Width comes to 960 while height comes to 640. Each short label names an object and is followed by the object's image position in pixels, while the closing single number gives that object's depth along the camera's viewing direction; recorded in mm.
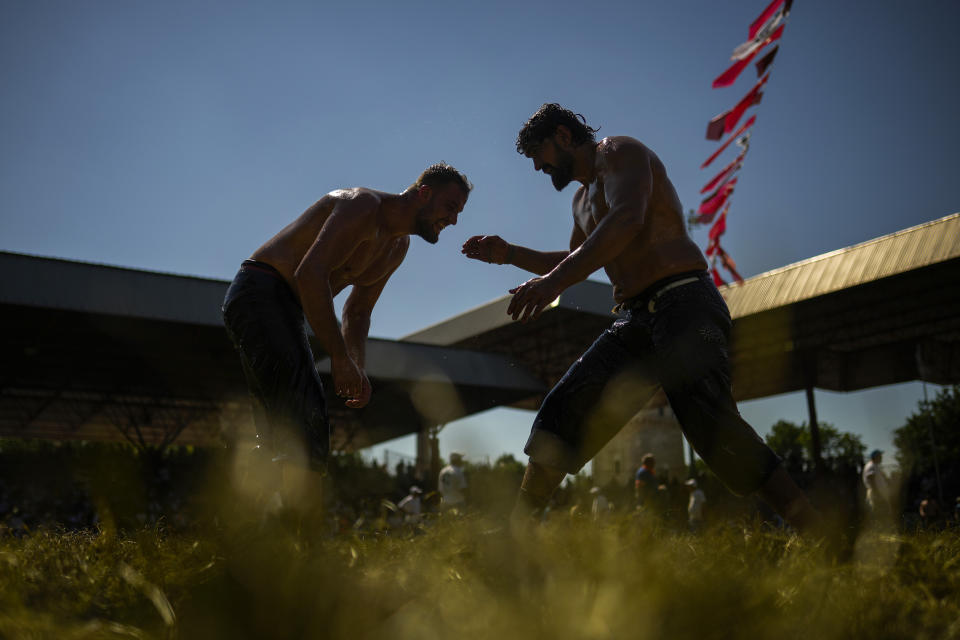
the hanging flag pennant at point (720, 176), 3318
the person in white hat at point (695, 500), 12907
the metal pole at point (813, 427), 21516
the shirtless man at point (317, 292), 3010
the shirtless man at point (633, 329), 2557
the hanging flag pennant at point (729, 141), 2992
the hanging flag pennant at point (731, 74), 3044
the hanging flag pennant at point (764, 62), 3006
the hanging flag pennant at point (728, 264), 3268
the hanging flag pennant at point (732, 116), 3070
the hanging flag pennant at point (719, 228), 3244
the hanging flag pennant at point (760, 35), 2852
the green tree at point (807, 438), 75125
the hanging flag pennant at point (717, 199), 3293
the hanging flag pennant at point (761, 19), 2811
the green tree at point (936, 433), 42209
